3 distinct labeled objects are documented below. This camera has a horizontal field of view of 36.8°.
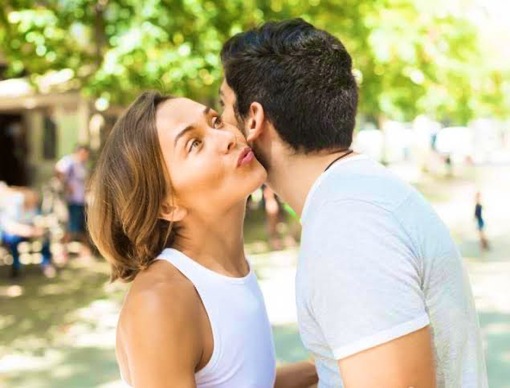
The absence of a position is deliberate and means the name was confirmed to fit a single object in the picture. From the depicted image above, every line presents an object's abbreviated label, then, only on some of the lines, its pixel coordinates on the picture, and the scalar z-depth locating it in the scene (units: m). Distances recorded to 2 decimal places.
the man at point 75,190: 12.75
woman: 1.74
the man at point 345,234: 1.43
